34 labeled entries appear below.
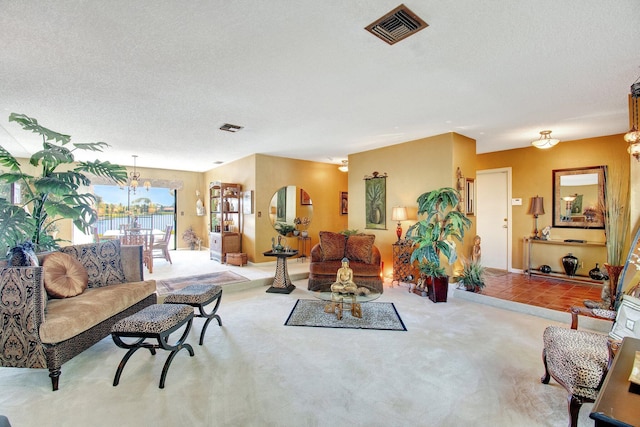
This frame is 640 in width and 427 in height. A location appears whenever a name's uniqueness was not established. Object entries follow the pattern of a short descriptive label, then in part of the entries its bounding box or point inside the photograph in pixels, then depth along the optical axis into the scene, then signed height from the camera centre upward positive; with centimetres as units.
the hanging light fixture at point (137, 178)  818 +94
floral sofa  223 -82
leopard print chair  175 -91
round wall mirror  707 +6
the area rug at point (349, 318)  345 -131
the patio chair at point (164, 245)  652 -72
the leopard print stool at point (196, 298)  309 -91
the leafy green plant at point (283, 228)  710 -37
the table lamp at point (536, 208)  566 +10
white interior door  620 -6
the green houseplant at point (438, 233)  439 -31
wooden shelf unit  706 -24
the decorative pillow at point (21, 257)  253 -39
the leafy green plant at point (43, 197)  265 +15
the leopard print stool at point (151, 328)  228 -91
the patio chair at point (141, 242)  597 -60
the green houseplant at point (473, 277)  453 -99
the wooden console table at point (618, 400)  100 -70
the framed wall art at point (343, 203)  838 +28
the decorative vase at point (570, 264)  525 -91
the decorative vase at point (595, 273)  493 -101
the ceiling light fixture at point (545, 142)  461 +111
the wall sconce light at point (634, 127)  250 +93
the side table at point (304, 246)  748 -86
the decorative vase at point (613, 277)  350 -76
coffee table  349 -102
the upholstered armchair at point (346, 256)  474 -79
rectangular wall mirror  516 +30
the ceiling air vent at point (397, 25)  191 +129
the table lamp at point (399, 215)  526 -4
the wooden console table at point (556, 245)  509 -71
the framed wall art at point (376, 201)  594 +25
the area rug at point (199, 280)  486 -122
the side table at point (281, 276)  497 -108
